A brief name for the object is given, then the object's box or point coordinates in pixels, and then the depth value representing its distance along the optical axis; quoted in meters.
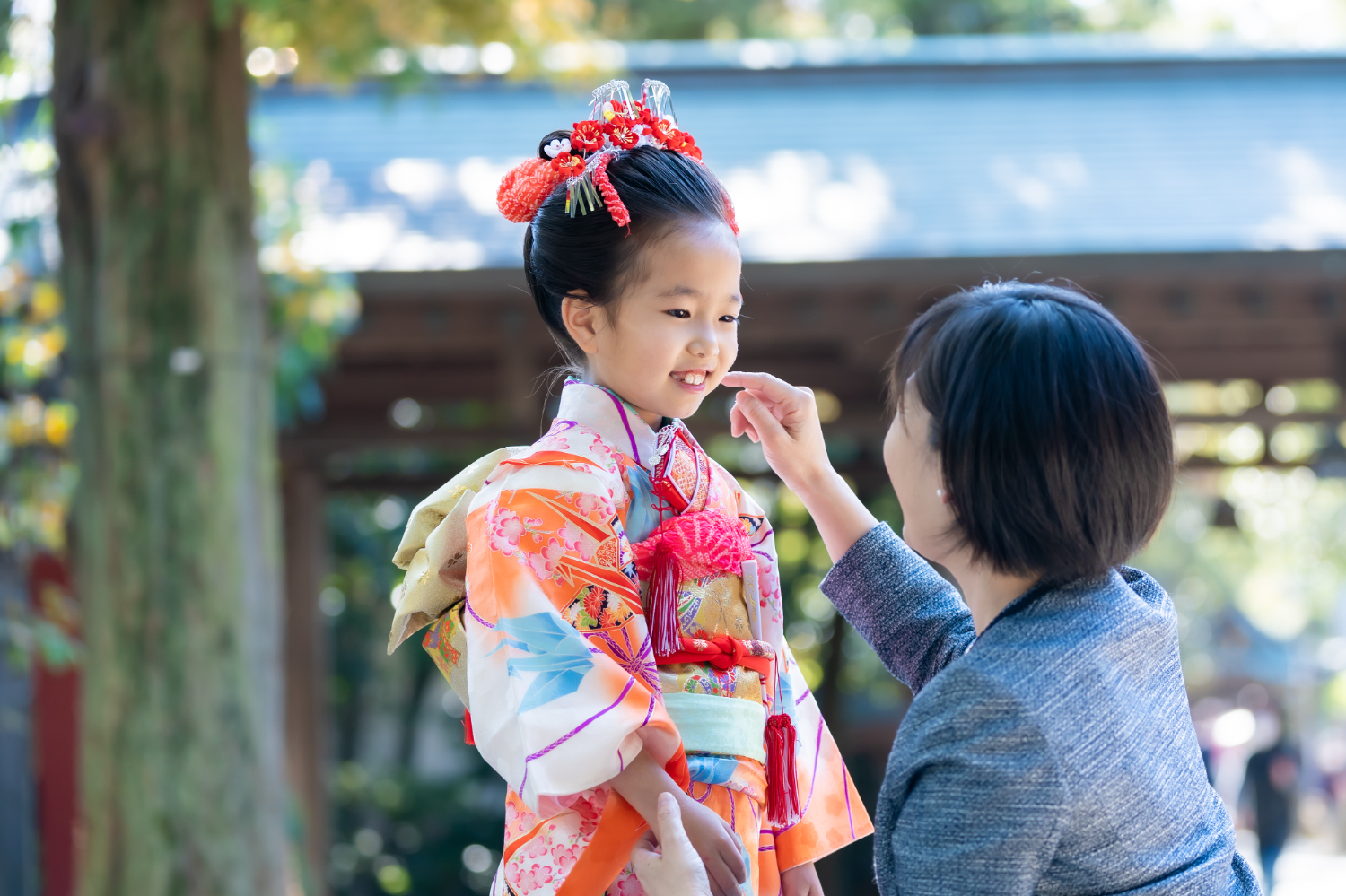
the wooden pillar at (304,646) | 5.96
